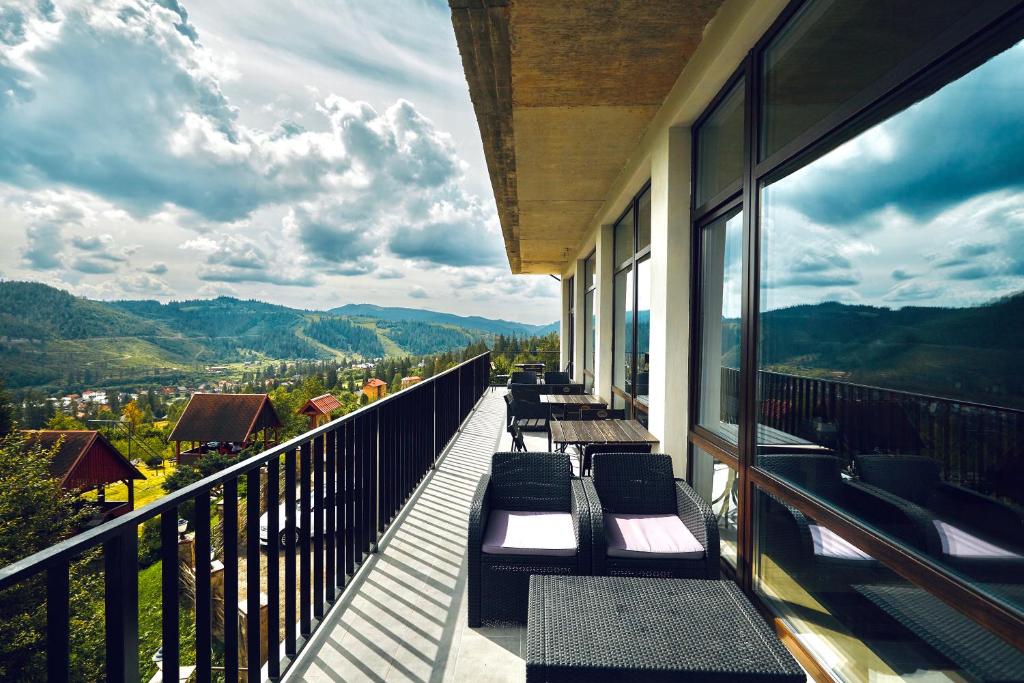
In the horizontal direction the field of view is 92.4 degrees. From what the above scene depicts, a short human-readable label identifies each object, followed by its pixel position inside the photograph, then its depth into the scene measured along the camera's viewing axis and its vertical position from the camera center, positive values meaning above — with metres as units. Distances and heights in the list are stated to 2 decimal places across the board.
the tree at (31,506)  23.33 -8.80
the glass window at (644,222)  4.98 +1.24
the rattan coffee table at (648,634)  1.42 -0.93
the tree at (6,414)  34.07 -5.41
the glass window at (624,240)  5.88 +1.27
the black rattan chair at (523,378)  8.94 -0.69
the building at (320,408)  47.34 -6.95
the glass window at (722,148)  2.79 +1.21
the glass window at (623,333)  5.82 +0.10
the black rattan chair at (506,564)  2.30 -1.05
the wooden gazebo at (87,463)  35.06 -9.35
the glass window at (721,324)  2.77 +0.11
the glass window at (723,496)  2.71 -0.93
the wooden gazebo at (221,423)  49.38 -8.68
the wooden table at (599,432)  3.71 -0.75
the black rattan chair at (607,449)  3.96 -0.87
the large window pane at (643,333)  4.90 +0.08
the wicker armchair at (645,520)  2.30 -0.96
